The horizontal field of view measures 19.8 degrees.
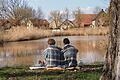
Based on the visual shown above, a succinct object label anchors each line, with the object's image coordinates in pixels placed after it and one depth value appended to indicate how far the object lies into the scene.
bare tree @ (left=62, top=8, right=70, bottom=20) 93.04
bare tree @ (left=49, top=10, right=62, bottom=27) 90.38
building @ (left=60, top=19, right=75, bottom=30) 90.50
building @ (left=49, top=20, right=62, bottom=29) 86.12
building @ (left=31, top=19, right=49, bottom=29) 75.00
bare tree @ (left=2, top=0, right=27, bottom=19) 69.18
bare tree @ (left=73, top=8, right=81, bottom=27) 91.41
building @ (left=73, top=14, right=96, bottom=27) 92.57
